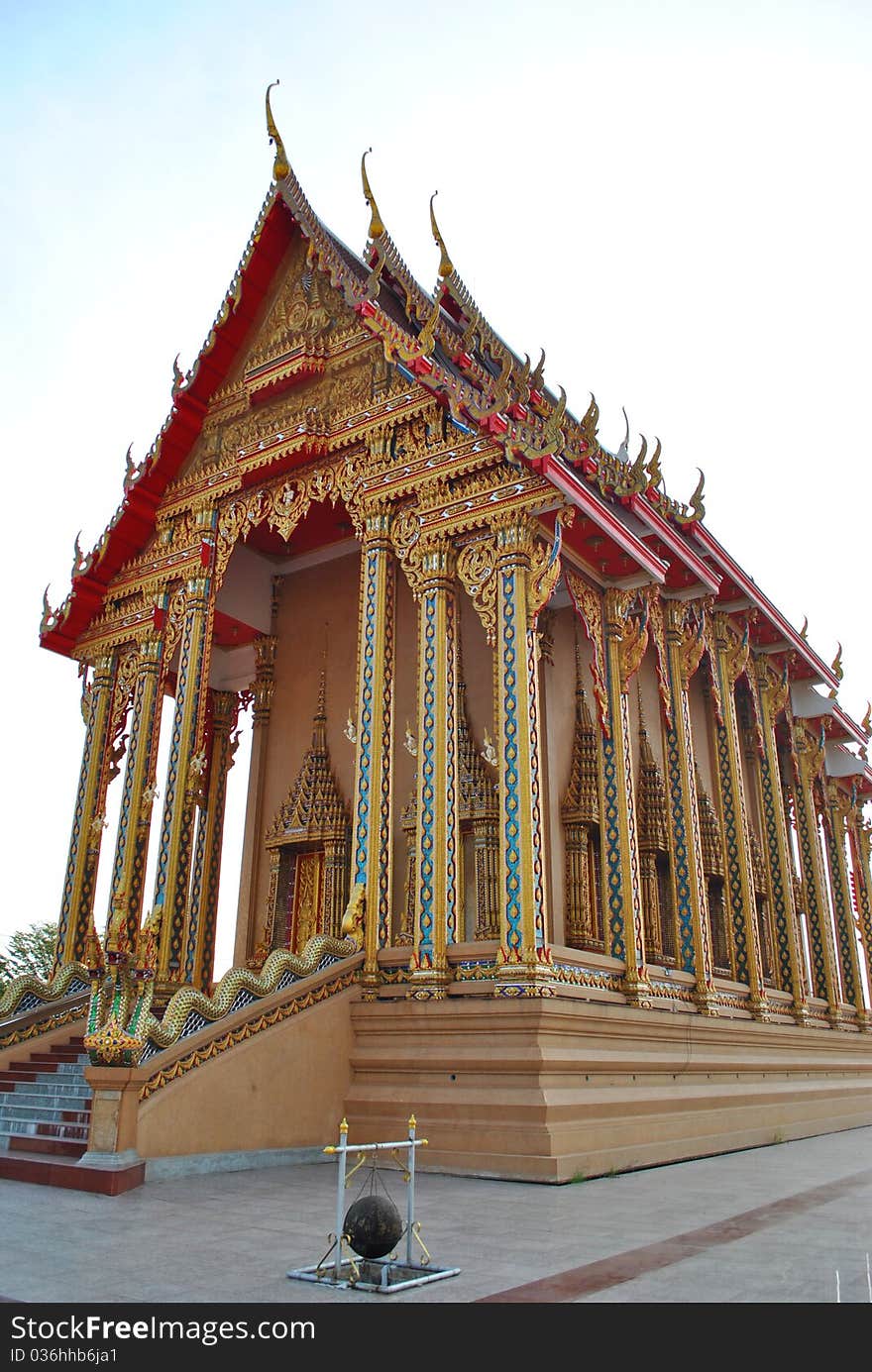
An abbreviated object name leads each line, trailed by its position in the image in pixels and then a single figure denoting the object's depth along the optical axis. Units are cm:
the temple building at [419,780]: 639
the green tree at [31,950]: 1964
